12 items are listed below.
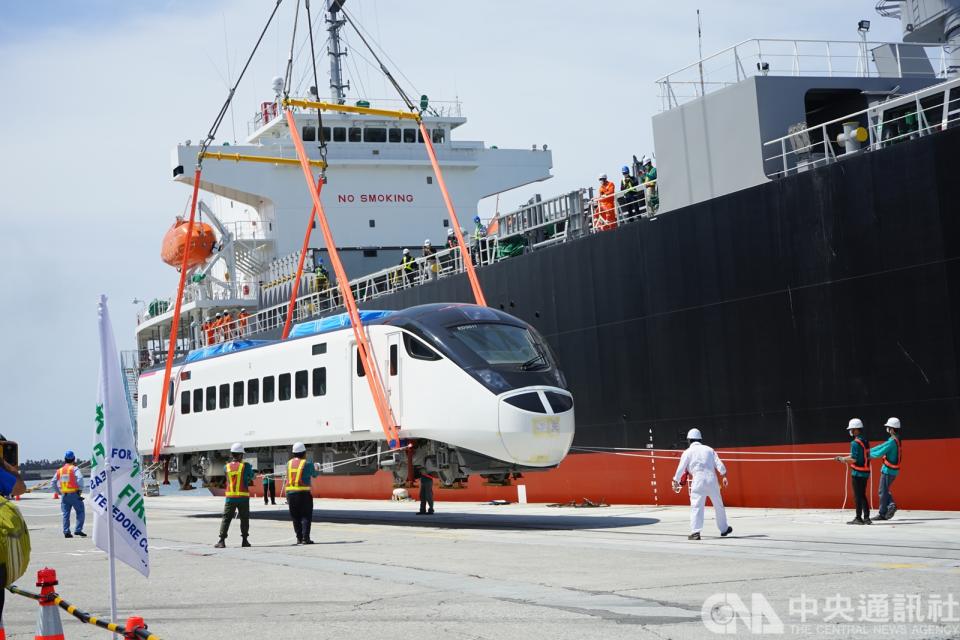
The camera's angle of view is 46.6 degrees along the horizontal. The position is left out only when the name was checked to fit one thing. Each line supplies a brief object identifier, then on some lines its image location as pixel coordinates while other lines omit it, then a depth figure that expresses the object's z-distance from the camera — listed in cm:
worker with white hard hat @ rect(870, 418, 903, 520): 1560
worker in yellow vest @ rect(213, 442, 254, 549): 1728
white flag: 806
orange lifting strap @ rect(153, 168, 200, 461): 2609
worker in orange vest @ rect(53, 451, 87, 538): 2272
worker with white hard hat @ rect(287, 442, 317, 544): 1694
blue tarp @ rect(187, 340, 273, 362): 2428
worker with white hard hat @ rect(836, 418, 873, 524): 1559
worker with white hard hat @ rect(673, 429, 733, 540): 1483
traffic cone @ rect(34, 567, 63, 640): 708
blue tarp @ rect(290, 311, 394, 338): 2031
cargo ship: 1656
